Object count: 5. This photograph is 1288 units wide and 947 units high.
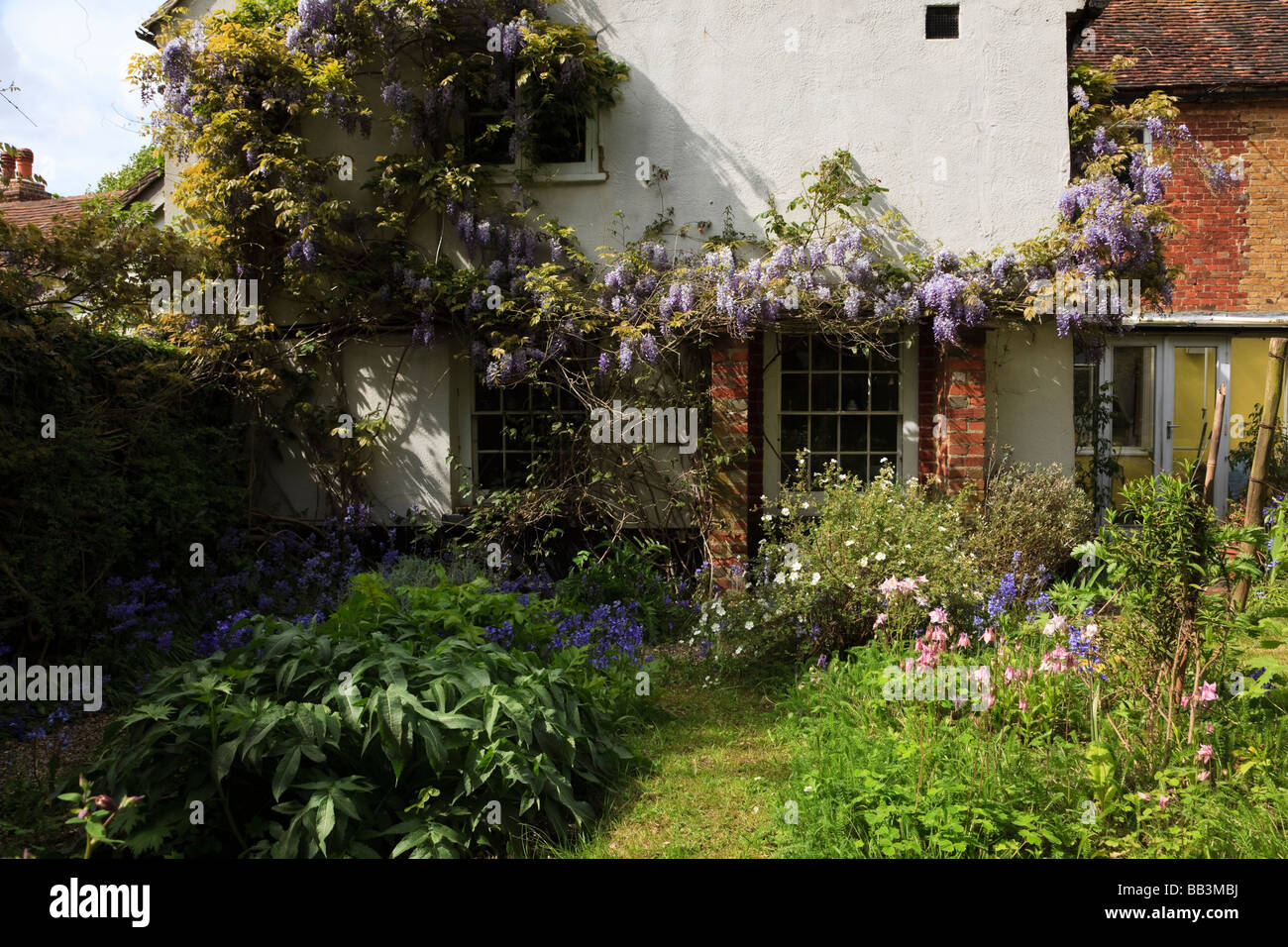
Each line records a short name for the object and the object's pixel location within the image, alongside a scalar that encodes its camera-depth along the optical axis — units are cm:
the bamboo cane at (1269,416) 557
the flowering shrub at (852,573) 545
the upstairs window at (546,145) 795
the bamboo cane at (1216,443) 472
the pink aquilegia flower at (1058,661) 398
